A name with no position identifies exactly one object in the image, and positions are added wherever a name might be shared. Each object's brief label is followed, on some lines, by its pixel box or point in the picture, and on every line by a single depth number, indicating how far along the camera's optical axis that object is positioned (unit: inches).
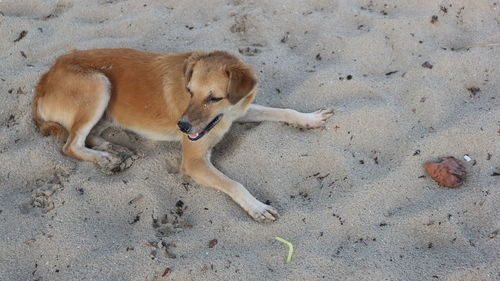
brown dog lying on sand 143.4
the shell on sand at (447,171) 133.5
